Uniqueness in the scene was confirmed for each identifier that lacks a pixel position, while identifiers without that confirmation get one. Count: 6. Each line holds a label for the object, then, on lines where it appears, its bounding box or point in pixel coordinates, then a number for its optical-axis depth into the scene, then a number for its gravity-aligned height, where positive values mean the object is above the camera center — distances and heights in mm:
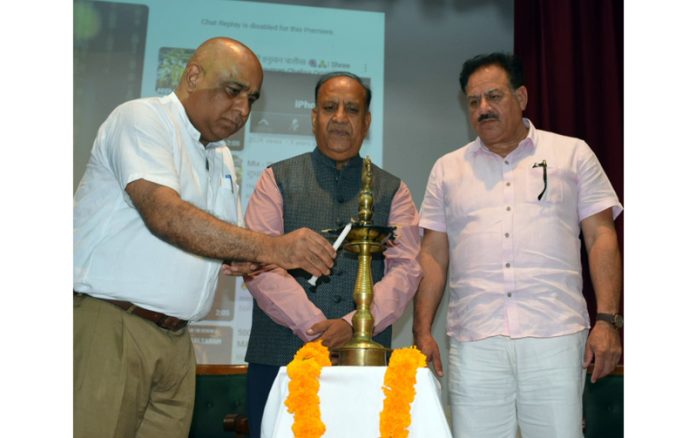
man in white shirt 2154 -75
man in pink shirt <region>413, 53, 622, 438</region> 2695 -154
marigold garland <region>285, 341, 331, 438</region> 2053 -482
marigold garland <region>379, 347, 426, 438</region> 2078 -476
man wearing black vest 2629 -13
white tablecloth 2121 -514
